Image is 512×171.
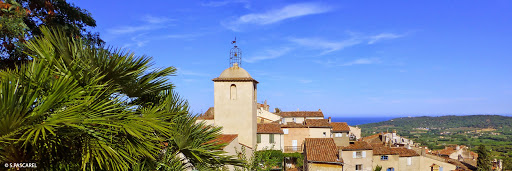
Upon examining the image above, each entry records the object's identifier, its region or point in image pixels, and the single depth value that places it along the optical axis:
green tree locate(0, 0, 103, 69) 7.51
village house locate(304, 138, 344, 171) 32.28
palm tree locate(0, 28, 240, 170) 3.73
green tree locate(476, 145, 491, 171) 44.44
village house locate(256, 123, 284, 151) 41.66
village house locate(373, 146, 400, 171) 38.09
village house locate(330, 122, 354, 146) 50.19
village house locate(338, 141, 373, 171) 34.44
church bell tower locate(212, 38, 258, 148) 27.62
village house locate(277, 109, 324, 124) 59.06
